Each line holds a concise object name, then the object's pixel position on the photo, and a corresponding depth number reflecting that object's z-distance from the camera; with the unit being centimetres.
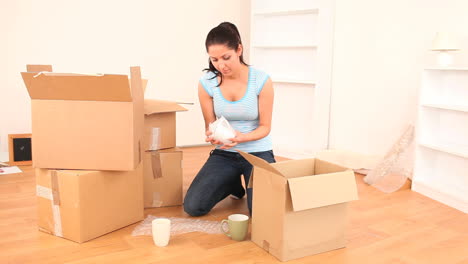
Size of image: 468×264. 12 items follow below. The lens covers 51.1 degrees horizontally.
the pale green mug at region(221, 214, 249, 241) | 203
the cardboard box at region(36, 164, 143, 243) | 197
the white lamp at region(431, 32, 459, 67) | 279
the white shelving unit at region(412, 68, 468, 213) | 286
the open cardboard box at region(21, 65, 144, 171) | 194
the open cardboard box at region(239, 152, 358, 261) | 180
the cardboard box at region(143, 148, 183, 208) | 246
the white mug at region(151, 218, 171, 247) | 195
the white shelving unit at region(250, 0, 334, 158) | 380
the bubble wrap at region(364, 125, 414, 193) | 307
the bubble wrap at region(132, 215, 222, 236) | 215
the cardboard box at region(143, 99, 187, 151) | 243
